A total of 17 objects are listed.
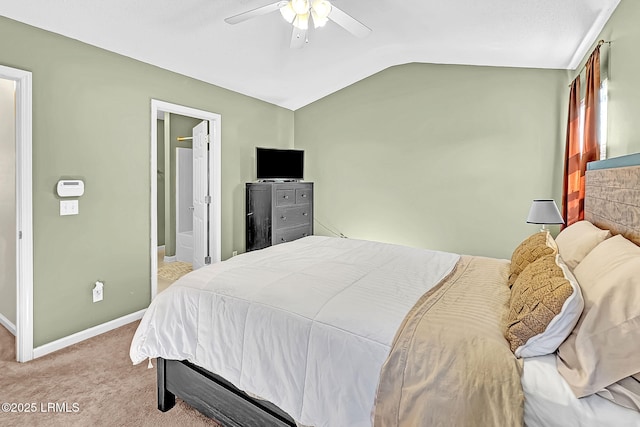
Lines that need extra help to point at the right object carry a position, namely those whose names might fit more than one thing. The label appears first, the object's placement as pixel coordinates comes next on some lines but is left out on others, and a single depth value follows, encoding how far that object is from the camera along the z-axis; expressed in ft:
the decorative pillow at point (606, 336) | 3.10
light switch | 8.34
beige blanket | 3.34
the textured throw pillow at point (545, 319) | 3.60
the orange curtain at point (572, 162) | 9.71
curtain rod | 7.65
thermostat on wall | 8.18
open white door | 12.86
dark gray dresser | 13.41
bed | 3.40
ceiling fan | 6.82
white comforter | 4.05
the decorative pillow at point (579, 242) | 5.65
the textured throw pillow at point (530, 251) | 5.81
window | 7.91
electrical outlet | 9.17
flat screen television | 13.98
